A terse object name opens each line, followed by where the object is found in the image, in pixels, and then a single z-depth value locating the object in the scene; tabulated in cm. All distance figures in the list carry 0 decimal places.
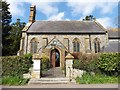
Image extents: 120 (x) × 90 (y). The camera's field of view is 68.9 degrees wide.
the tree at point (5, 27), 1649
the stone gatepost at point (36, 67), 757
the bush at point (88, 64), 838
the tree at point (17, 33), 2214
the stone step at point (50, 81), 684
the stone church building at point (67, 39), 1680
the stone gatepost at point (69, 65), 806
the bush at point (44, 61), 1212
